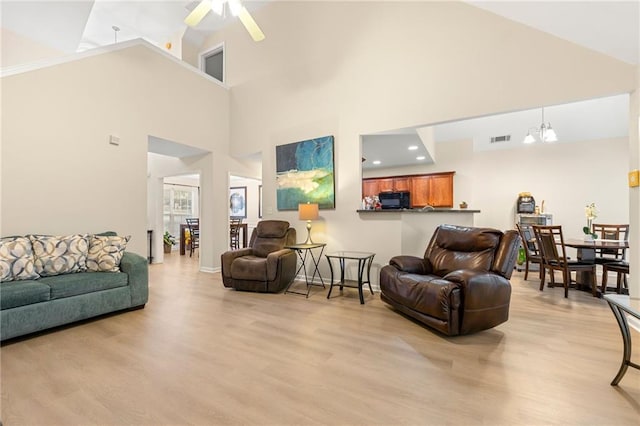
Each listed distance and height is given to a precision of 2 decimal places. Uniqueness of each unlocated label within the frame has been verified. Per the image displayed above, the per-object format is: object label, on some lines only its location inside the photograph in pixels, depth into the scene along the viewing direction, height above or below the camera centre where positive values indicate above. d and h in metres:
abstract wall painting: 4.54 +0.62
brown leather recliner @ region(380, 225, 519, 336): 2.43 -0.67
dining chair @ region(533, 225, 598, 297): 3.82 -0.73
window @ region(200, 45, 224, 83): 6.16 +3.33
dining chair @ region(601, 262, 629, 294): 3.66 -0.79
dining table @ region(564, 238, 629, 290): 3.81 -0.52
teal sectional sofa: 2.36 -0.80
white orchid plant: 4.61 -0.09
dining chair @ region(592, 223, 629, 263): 4.64 -0.42
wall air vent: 6.50 +1.65
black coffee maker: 6.18 +0.15
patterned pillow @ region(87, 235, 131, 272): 3.10 -0.46
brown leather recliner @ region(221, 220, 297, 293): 3.95 -0.75
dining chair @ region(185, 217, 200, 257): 7.61 -0.66
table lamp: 4.21 -0.01
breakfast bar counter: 4.03 -0.17
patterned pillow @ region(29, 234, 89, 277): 2.82 -0.43
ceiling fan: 3.02 +2.19
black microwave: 6.40 +0.25
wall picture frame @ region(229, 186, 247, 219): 9.50 +0.34
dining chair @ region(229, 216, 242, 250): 7.55 -0.58
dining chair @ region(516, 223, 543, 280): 4.51 -0.63
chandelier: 4.73 +1.28
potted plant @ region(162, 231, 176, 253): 7.85 -0.87
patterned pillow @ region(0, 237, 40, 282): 2.57 -0.44
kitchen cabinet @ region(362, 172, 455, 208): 7.01 +0.60
